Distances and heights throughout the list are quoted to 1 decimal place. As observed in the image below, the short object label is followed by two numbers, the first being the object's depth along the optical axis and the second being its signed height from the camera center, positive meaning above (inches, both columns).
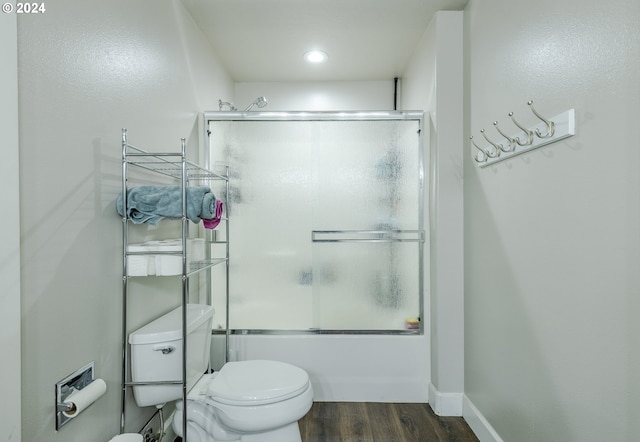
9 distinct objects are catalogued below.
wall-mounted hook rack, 45.2 +12.1
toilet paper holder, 40.7 -20.9
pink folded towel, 59.9 -0.1
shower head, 92.0 +31.1
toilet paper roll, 40.8 -21.7
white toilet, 55.2 -28.7
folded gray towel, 52.5 +2.5
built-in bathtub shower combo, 88.0 -0.9
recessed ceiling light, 100.9 +48.2
